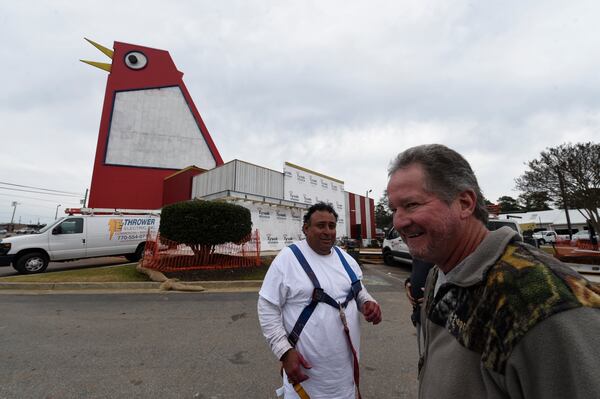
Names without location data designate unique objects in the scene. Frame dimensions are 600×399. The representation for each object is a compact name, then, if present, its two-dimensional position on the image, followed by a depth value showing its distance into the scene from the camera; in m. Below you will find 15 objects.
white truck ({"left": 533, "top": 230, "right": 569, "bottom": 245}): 30.06
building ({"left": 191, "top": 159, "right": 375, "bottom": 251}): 14.55
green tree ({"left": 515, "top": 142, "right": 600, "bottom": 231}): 16.89
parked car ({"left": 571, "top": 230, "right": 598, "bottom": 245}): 29.74
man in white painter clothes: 1.84
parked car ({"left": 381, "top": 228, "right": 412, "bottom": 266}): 11.54
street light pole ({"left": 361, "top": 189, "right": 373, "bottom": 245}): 29.86
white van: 9.27
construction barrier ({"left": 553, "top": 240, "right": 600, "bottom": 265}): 8.62
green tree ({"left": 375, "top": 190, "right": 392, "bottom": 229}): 68.31
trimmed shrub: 8.74
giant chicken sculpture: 20.64
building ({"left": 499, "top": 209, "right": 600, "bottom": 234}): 41.81
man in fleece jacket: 0.64
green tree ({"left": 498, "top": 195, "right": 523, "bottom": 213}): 61.49
